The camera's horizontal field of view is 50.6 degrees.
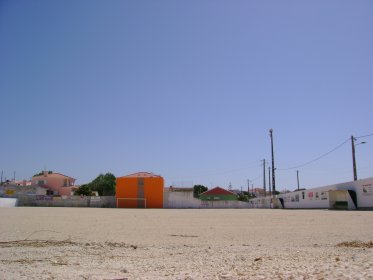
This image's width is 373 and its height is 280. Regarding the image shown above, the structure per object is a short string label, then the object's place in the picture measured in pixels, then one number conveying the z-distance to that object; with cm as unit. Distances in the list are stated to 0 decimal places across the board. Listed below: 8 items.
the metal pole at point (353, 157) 4377
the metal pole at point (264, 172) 7759
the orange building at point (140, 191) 6178
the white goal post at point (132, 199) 6144
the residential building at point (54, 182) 9376
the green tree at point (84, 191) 8844
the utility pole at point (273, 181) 5681
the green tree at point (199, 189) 13102
